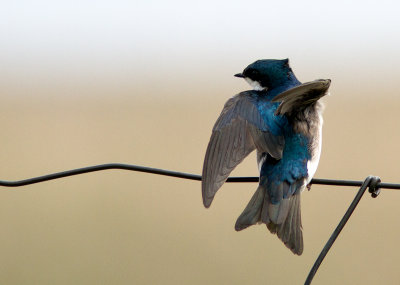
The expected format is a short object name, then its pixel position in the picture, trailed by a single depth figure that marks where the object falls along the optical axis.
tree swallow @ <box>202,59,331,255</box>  6.57
